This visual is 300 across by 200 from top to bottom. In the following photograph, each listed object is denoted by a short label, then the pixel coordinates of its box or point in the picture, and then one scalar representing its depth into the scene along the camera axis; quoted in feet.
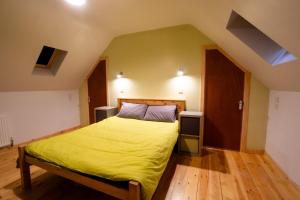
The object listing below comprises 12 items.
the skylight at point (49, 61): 9.65
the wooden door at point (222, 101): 8.48
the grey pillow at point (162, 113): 9.14
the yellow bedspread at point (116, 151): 4.01
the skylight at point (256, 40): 5.66
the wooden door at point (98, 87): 12.21
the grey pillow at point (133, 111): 9.98
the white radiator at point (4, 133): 8.55
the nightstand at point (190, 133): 8.02
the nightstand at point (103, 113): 10.82
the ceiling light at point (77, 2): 6.55
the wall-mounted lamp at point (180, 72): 9.58
